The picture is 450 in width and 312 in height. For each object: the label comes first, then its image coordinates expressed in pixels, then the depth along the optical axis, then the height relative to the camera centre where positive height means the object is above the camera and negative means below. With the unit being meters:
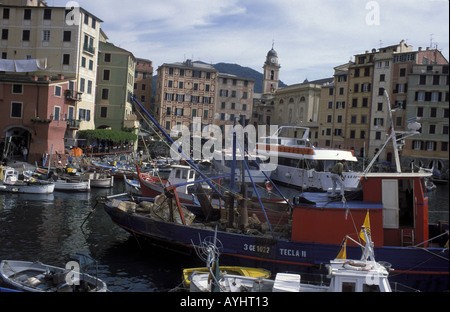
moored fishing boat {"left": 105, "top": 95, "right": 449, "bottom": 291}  14.85 -3.01
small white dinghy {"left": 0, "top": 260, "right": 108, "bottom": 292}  12.52 -4.37
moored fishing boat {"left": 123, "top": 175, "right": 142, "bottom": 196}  34.68 -3.93
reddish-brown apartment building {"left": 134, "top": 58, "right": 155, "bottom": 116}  83.06 +10.99
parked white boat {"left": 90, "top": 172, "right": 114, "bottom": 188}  37.44 -3.83
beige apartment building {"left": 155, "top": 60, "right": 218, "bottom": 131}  74.31 +8.22
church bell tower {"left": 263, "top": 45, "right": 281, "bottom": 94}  105.56 +16.69
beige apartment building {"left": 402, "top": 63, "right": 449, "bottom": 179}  57.84 +5.59
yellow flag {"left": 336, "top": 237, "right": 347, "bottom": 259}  13.31 -3.13
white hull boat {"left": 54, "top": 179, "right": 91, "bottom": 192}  34.19 -4.02
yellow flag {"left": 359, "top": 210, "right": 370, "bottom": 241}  12.64 -2.12
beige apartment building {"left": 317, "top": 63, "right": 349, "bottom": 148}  70.19 +6.23
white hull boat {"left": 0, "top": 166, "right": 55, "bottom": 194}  31.67 -3.85
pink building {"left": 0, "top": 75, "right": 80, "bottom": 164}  41.72 +1.66
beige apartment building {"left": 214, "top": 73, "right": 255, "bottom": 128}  79.44 +8.27
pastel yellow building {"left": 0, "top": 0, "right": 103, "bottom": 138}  41.88 +8.99
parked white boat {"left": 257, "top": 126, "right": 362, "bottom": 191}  39.90 -1.43
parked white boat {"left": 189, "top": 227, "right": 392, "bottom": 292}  10.95 -3.40
